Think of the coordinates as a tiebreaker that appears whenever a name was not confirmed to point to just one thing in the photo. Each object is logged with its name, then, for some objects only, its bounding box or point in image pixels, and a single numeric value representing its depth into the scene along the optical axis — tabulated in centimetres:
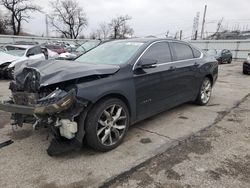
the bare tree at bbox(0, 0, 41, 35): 3345
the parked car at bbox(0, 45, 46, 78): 753
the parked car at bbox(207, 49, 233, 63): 1605
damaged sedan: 234
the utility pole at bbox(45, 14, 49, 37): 4385
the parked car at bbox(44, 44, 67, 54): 1355
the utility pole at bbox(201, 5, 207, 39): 3571
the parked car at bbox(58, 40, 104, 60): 1029
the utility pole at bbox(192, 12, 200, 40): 4412
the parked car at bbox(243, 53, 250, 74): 942
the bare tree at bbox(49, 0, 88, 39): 4157
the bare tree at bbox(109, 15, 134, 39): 4766
